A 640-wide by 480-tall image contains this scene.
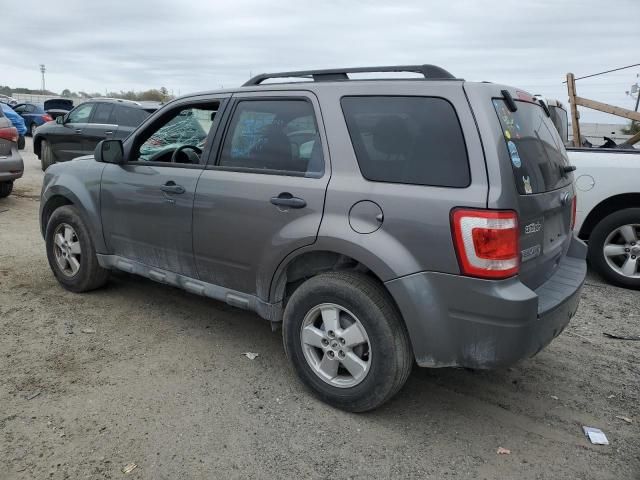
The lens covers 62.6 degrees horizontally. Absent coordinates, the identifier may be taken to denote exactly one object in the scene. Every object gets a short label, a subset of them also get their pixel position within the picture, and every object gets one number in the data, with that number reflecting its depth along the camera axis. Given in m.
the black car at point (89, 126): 11.24
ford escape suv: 2.58
